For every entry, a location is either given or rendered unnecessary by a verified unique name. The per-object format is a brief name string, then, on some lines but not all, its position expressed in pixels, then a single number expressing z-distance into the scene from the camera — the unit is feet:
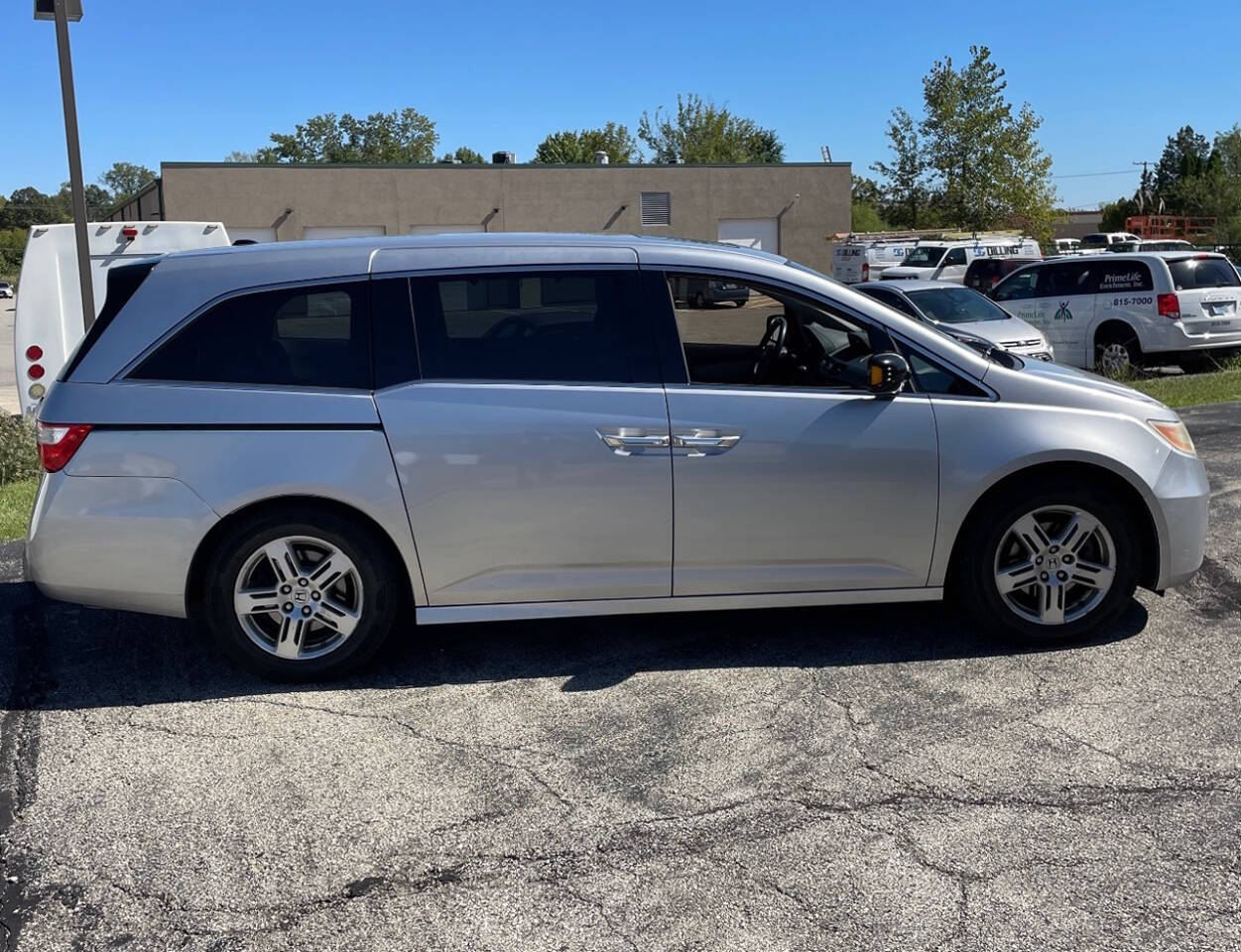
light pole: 30.96
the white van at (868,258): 106.73
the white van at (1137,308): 50.88
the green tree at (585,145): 305.12
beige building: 124.57
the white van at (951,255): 96.94
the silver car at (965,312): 47.67
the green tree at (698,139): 223.92
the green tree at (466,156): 441.77
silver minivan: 16.01
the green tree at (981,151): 149.89
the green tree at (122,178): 582.55
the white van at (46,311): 42.32
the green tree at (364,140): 397.19
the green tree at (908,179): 155.33
